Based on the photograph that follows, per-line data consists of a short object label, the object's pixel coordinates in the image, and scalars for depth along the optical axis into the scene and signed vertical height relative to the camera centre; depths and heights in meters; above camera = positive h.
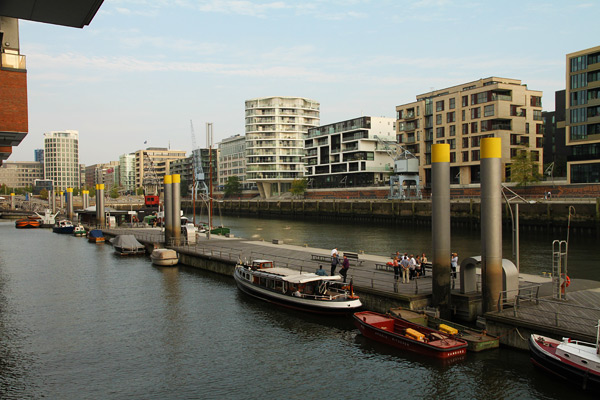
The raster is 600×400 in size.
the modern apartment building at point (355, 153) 141.00 +13.24
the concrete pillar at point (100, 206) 88.75 -0.98
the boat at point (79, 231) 85.43 -5.26
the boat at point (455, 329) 20.59 -5.97
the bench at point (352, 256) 36.34 -4.43
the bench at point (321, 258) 36.84 -4.65
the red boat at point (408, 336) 20.25 -6.17
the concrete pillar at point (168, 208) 53.31 -0.97
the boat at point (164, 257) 47.62 -5.68
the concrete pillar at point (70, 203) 121.43 -0.47
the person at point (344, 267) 29.25 -4.22
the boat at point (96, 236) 71.81 -5.31
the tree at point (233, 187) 196.75 +4.70
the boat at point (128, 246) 56.41 -5.34
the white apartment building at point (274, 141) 177.25 +20.66
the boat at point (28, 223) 106.25 -4.81
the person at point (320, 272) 29.33 -4.54
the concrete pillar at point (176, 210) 53.19 -1.14
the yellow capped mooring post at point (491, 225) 22.11 -1.38
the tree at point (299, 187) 153.50 +3.37
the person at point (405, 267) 28.30 -4.15
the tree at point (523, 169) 85.81 +4.48
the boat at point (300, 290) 26.36 -5.44
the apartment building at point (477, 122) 96.00 +15.17
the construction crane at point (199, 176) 192.90 +9.32
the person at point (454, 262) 29.10 -4.02
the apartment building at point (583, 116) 78.56 +12.83
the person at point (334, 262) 30.53 -4.09
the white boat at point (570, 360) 16.66 -5.88
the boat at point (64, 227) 90.22 -4.79
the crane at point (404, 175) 110.38 +5.03
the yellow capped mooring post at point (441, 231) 24.30 -1.79
